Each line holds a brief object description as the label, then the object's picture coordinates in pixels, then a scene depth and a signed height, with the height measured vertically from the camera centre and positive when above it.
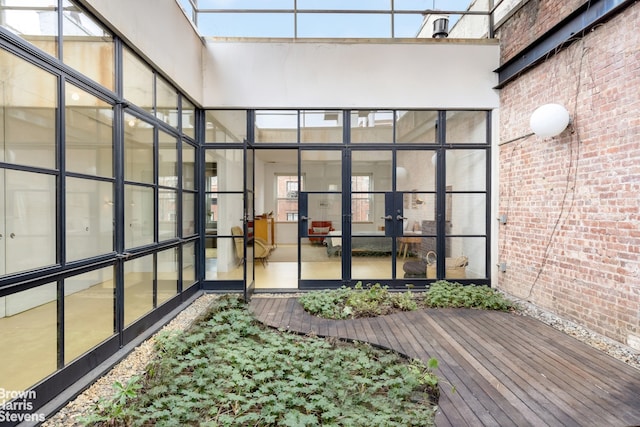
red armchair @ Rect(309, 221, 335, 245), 5.07 -0.31
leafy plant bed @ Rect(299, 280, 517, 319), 4.05 -1.21
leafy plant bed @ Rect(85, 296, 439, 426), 1.98 -1.27
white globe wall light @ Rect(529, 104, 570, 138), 3.55 +1.03
